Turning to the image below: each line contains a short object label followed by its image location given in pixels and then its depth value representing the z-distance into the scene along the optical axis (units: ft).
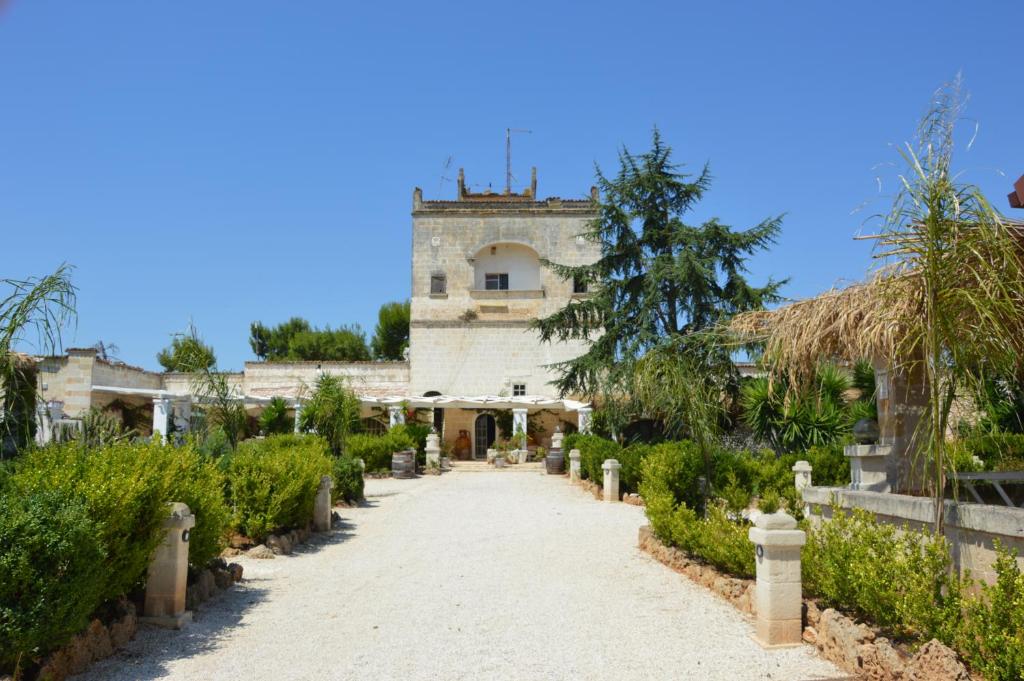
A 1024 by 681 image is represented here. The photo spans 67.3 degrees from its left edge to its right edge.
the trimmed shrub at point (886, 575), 14.55
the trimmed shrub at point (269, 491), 29.89
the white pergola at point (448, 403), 84.79
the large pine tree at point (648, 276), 69.82
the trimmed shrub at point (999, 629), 12.10
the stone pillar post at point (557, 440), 74.81
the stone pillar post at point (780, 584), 17.69
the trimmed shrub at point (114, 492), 16.01
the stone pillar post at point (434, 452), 76.20
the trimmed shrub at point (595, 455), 55.57
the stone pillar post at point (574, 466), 63.00
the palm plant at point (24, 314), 18.88
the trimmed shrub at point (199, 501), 21.15
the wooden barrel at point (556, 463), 72.74
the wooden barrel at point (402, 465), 69.72
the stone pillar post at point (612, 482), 49.83
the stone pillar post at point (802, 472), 45.19
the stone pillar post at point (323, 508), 36.24
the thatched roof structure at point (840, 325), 18.01
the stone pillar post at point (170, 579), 19.19
